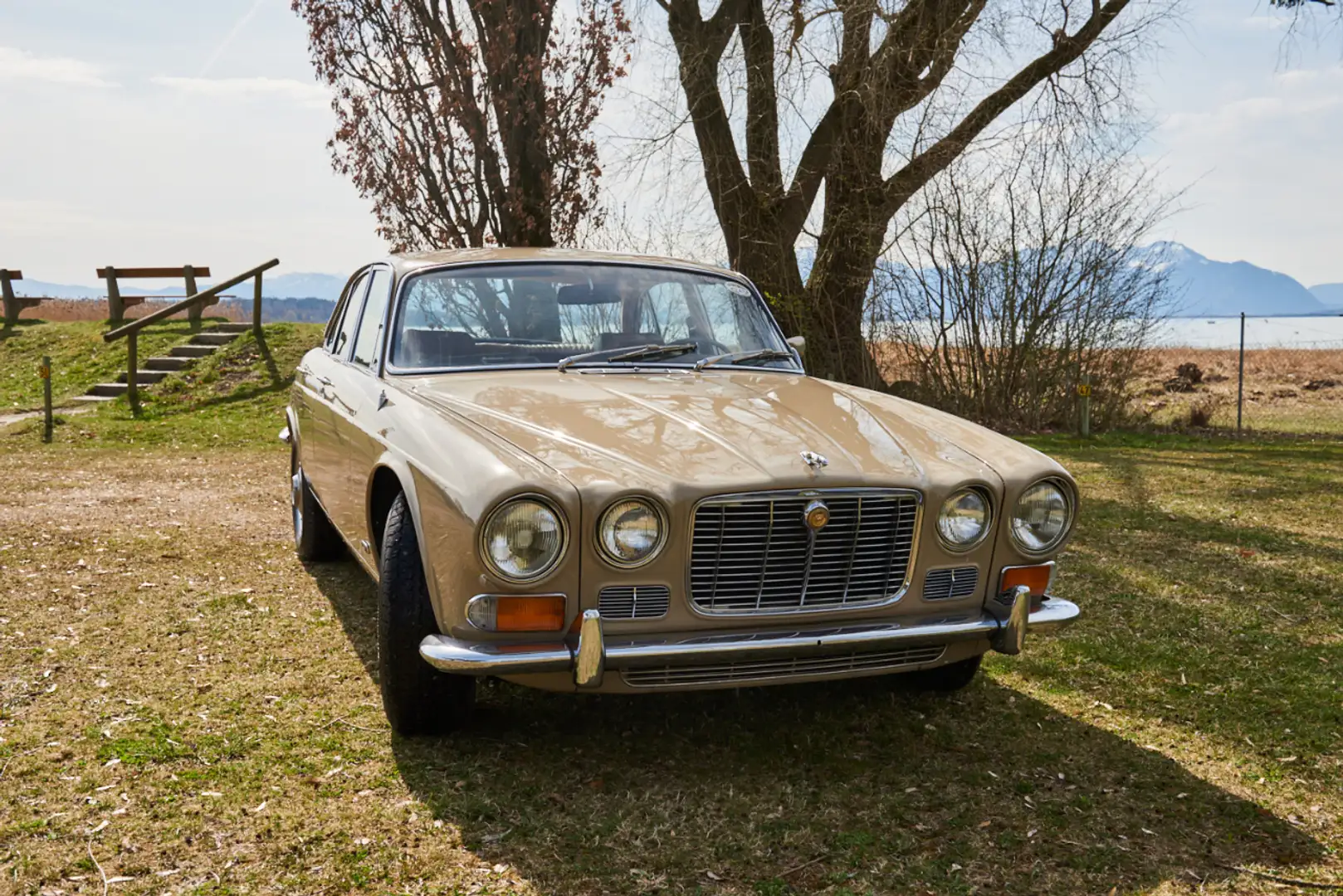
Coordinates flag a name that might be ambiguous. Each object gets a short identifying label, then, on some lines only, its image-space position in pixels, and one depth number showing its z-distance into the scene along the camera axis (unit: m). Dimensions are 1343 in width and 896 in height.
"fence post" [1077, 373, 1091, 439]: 13.63
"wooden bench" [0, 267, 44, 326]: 20.39
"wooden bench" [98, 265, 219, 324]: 18.39
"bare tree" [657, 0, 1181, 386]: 12.35
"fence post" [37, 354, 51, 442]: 11.61
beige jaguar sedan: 3.16
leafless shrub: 13.27
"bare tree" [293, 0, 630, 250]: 12.95
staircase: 15.24
